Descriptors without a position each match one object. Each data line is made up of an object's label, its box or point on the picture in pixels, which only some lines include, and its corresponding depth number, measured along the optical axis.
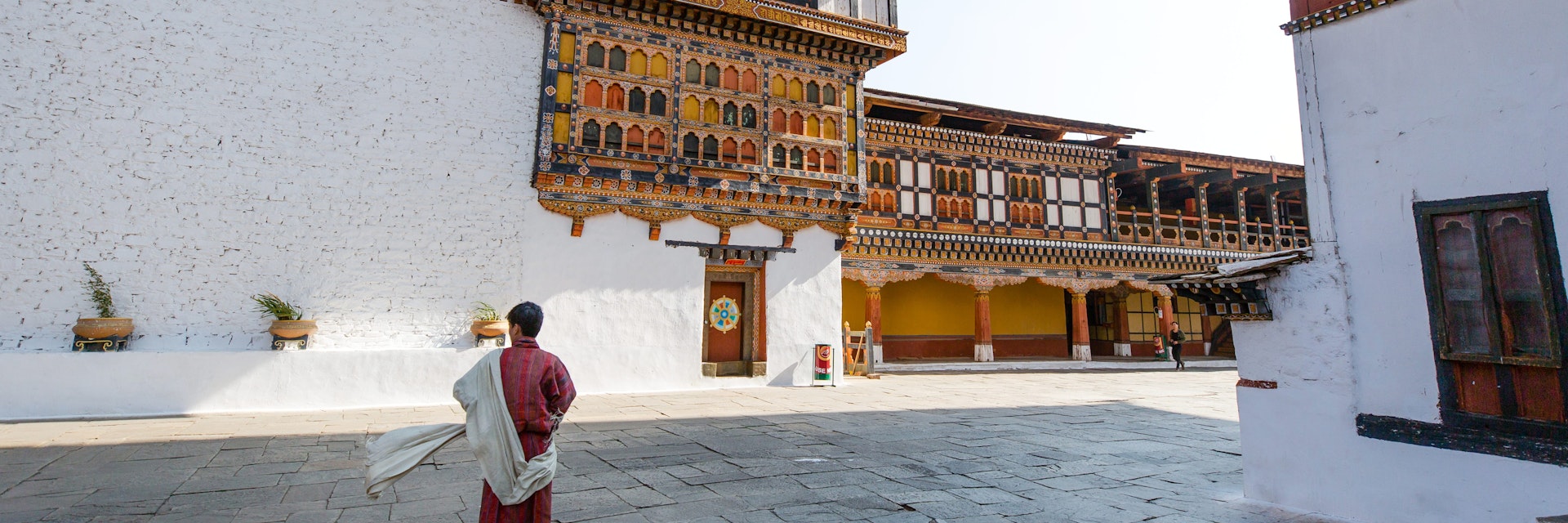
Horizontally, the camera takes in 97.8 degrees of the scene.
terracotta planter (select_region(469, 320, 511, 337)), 8.77
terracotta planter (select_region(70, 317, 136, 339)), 7.11
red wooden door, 10.63
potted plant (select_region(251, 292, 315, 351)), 7.80
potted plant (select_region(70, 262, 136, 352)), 7.12
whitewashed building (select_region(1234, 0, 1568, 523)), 3.18
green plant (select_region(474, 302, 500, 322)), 8.96
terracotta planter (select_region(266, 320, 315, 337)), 7.79
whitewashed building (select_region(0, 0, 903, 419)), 7.49
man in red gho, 2.65
